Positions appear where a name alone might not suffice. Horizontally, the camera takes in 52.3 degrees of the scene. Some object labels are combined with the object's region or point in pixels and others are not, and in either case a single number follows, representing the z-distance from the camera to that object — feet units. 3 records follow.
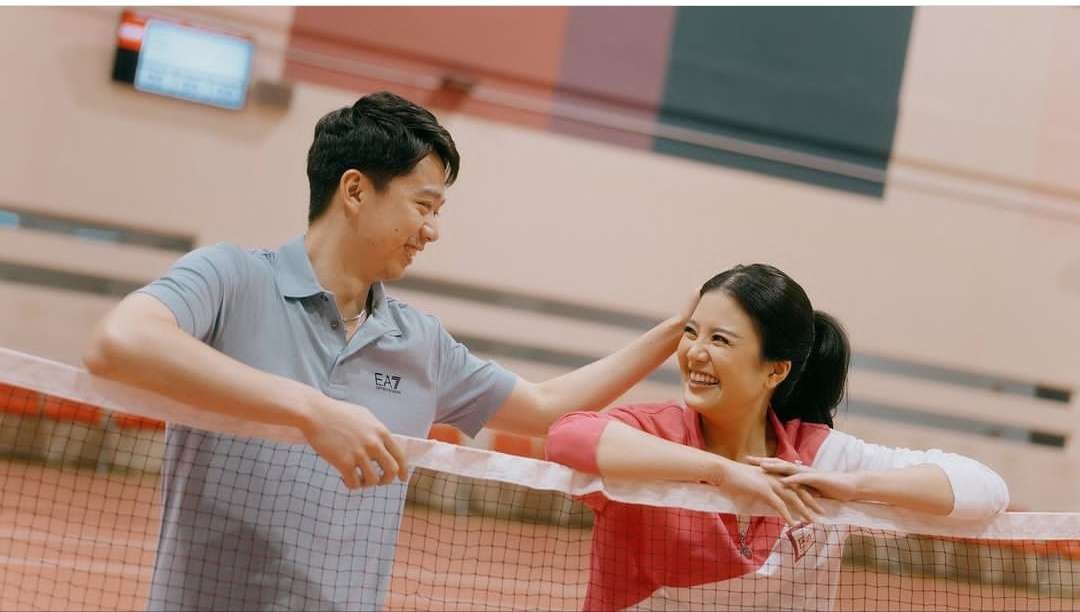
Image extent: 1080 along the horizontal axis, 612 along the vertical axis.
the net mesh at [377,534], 7.16
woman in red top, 7.80
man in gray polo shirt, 6.40
